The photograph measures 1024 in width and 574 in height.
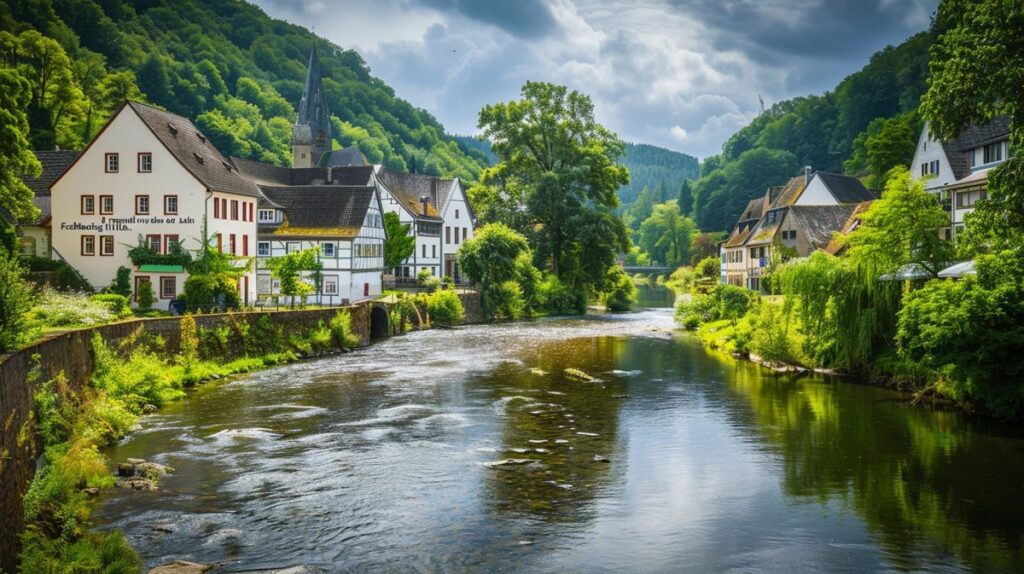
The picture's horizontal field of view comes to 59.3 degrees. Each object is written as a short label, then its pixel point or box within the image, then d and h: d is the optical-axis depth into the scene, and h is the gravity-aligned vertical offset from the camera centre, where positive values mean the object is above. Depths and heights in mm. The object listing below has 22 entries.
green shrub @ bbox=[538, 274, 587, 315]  72500 -1060
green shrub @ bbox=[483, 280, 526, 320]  66000 -1041
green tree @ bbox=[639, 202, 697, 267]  157375 +9017
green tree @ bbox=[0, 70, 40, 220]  33562 +5433
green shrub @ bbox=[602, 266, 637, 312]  79875 -811
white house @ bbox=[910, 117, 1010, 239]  40750 +7031
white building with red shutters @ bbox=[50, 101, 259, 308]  47719 +4751
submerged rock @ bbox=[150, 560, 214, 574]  13383 -4198
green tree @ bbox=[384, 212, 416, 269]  69312 +3381
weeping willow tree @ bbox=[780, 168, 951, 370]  31234 +435
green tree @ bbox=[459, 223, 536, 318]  66250 +1391
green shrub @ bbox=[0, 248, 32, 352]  16406 -361
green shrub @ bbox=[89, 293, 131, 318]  38000 -629
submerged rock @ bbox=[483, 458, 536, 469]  20266 -4005
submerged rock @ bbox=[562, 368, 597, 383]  33688 -3443
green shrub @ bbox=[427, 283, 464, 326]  58688 -1402
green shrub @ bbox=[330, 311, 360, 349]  43094 -2152
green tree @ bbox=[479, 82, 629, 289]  74250 +10774
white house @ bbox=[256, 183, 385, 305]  57594 +3520
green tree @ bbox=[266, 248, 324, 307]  47625 +984
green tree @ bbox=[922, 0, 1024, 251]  23500 +5299
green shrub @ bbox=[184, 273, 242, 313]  42344 -249
